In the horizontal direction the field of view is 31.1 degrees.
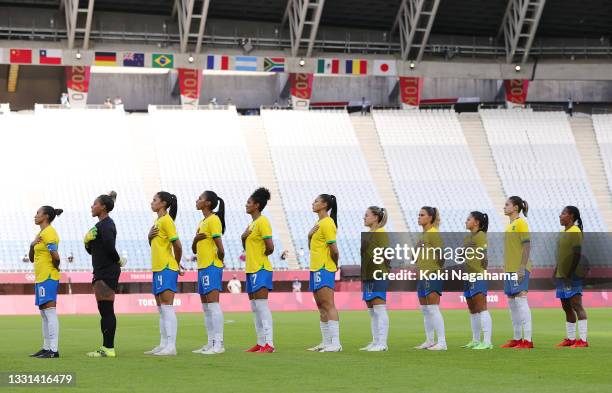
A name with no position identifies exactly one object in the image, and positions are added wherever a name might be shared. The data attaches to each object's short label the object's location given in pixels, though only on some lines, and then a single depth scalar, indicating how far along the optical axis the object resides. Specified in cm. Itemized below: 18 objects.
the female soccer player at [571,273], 1830
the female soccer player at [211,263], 1680
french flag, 5662
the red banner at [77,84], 5544
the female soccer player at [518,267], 1780
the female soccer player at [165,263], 1645
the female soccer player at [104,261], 1580
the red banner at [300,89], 5875
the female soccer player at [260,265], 1688
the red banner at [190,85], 5681
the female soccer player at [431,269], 1778
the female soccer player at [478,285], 1805
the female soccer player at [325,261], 1727
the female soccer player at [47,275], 1606
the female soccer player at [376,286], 1744
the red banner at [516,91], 6194
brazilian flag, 5600
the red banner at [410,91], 6050
